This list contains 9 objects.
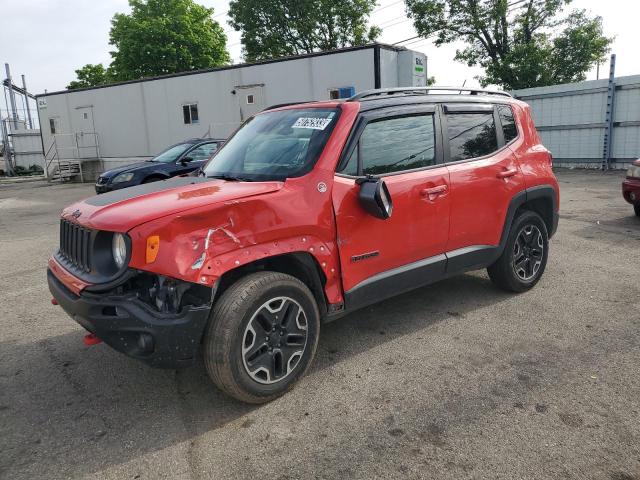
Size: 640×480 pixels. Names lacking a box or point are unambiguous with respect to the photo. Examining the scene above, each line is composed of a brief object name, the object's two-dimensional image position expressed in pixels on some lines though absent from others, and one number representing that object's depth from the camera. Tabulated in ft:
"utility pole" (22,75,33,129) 119.42
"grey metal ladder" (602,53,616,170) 48.93
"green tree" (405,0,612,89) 80.74
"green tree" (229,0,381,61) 127.34
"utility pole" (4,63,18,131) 116.98
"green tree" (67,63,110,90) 170.50
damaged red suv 9.10
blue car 36.63
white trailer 47.98
